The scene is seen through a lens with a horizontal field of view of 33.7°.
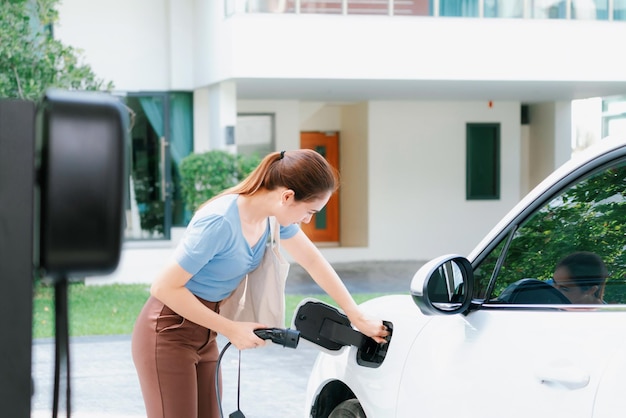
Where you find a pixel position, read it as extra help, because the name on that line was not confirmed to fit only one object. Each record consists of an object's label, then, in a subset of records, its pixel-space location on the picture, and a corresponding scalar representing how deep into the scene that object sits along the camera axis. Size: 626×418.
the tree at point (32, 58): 13.98
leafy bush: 15.84
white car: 2.66
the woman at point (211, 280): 3.46
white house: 16.17
